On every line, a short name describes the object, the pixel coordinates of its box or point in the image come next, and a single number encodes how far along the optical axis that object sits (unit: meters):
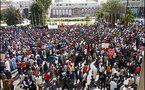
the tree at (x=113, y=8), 43.39
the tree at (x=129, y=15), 36.22
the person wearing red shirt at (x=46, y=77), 8.47
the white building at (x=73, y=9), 84.72
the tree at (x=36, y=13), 40.56
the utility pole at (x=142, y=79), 2.71
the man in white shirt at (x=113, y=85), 7.30
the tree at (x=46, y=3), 50.07
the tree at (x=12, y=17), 41.88
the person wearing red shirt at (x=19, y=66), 10.17
